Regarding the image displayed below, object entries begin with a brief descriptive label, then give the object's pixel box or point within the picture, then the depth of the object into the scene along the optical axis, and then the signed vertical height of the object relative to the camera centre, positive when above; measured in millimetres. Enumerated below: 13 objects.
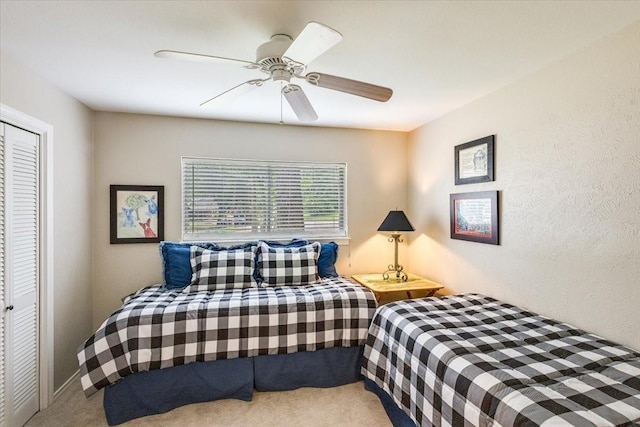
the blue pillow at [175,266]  2967 -481
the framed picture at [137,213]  3195 +5
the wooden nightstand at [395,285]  3152 -720
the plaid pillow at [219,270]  2865 -506
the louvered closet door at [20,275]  2004 -397
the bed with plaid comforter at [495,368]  1279 -742
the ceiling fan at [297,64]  1394 +740
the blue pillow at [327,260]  3339 -484
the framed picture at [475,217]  2703 -37
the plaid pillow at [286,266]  3035 -498
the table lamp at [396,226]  3404 -139
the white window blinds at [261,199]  3447 +153
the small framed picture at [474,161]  2740 +461
